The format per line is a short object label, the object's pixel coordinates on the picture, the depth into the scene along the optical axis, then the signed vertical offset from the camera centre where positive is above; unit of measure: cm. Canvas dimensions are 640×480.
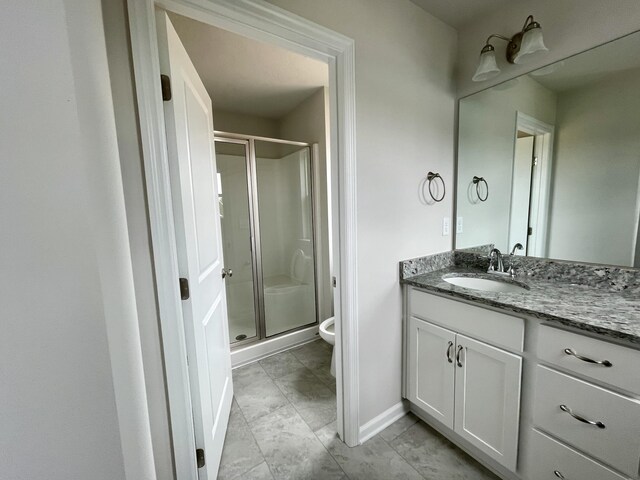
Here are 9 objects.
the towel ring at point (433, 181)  162 +18
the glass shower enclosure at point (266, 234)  252 -24
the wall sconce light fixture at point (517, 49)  123 +83
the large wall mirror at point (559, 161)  120 +25
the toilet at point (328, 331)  195 -98
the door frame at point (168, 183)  84 +17
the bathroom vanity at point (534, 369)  85 -68
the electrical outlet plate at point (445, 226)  174 -13
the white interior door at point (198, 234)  93 -9
